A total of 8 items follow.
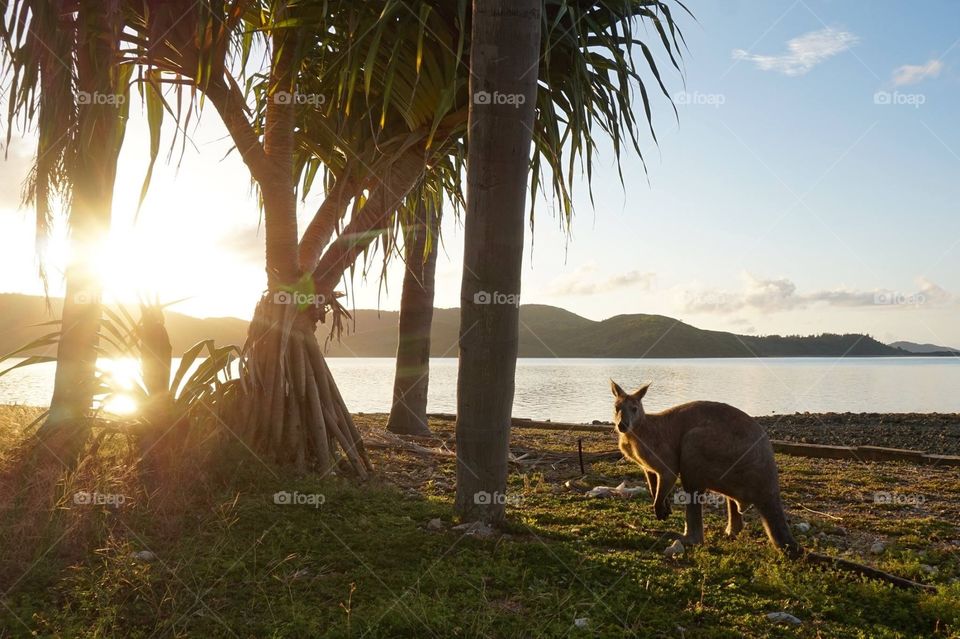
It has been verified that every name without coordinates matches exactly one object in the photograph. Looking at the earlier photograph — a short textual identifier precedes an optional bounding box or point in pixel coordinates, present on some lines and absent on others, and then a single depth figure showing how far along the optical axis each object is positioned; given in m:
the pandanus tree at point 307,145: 7.69
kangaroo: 5.58
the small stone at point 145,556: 5.09
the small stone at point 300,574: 4.80
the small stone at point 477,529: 5.98
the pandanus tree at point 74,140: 7.20
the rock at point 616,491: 8.04
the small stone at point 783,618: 4.30
